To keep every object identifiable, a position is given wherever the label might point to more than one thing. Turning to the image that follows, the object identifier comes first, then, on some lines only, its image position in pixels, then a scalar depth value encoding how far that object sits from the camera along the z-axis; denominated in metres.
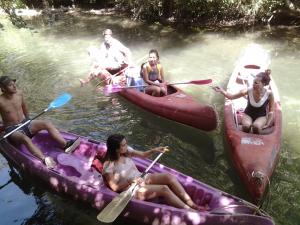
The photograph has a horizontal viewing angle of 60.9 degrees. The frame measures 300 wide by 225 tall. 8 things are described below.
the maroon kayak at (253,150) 3.01
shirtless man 3.46
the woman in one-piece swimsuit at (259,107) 3.55
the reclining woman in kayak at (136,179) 2.71
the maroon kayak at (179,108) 4.06
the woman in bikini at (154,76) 4.63
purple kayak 2.52
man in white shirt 5.59
